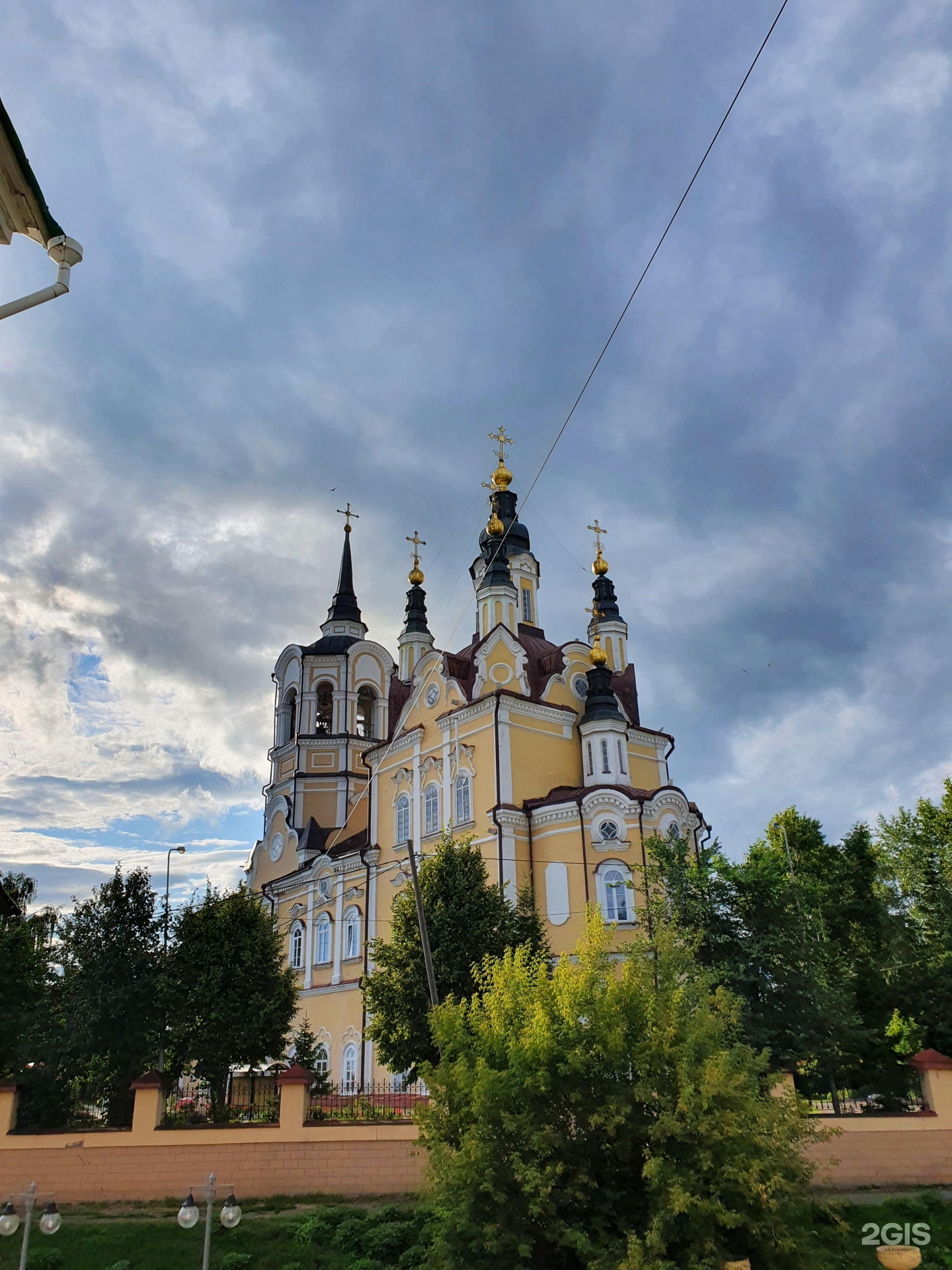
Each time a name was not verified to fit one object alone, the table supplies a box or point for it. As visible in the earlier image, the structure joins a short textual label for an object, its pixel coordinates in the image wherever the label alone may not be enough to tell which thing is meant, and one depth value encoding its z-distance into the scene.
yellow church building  28.44
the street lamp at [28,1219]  10.62
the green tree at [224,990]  22.02
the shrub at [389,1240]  13.13
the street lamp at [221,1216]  10.53
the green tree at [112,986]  20.19
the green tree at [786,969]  18.81
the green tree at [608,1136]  9.67
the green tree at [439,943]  21.19
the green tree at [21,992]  20.59
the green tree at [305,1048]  25.03
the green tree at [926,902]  21.75
